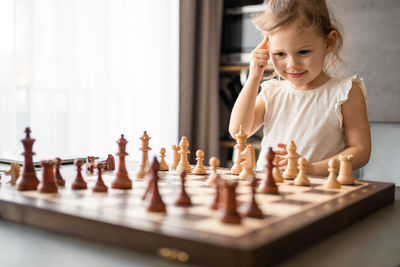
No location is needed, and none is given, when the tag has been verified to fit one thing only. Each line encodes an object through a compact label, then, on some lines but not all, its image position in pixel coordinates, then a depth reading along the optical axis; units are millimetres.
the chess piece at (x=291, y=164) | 1288
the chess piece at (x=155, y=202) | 821
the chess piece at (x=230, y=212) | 750
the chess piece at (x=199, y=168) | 1340
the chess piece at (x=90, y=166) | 1353
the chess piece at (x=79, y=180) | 1045
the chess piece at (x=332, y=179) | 1121
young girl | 1623
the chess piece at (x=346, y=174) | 1177
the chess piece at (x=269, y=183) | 1027
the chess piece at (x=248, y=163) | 1275
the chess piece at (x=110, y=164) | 1442
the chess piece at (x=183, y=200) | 887
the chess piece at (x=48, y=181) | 993
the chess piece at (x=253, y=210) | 791
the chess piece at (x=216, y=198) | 857
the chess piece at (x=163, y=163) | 1399
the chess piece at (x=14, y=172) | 1118
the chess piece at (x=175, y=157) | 1480
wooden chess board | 653
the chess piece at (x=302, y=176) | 1158
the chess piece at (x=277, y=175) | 1218
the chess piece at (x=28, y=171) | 1028
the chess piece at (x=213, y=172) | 1130
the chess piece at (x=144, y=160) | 1239
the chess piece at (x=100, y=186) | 1012
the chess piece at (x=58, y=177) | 1089
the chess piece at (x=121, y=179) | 1060
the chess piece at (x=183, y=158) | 1413
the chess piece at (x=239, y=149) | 1343
